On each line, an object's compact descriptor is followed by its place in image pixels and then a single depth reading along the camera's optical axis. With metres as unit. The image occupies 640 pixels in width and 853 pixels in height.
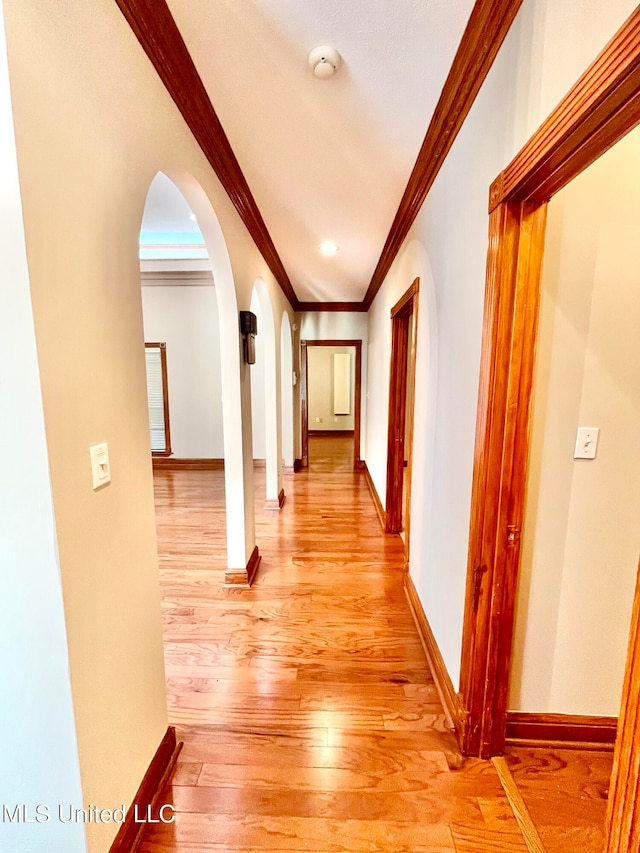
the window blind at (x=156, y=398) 5.34
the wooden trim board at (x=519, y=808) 1.15
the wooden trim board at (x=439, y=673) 1.46
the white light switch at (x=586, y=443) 1.26
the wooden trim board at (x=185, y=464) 5.51
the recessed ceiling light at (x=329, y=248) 3.12
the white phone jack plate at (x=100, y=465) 0.94
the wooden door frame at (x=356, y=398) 5.53
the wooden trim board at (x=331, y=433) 8.95
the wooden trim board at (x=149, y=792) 1.08
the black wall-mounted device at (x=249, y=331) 2.37
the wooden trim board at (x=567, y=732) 1.44
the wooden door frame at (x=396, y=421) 3.17
